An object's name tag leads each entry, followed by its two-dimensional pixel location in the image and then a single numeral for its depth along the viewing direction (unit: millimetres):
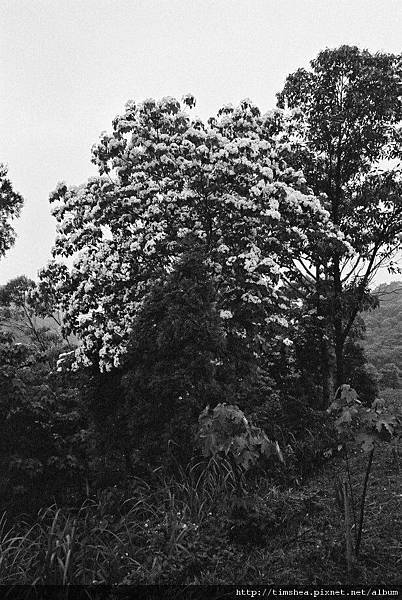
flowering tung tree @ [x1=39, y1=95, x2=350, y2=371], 8852
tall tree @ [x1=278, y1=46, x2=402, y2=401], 9883
